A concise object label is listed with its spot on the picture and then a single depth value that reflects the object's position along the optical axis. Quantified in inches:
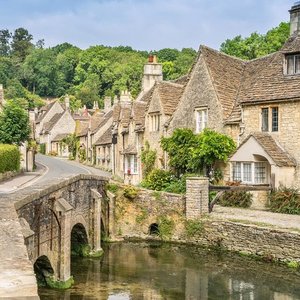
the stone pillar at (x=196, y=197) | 1085.1
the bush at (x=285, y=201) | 1091.3
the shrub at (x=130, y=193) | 1183.6
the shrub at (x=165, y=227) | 1122.7
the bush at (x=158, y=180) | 1354.6
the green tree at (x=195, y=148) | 1261.1
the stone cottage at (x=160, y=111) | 1488.7
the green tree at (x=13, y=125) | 1796.3
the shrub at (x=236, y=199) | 1200.2
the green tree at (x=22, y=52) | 7711.6
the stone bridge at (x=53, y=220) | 634.1
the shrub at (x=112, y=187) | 1192.8
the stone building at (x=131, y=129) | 1679.4
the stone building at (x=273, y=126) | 1169.4
